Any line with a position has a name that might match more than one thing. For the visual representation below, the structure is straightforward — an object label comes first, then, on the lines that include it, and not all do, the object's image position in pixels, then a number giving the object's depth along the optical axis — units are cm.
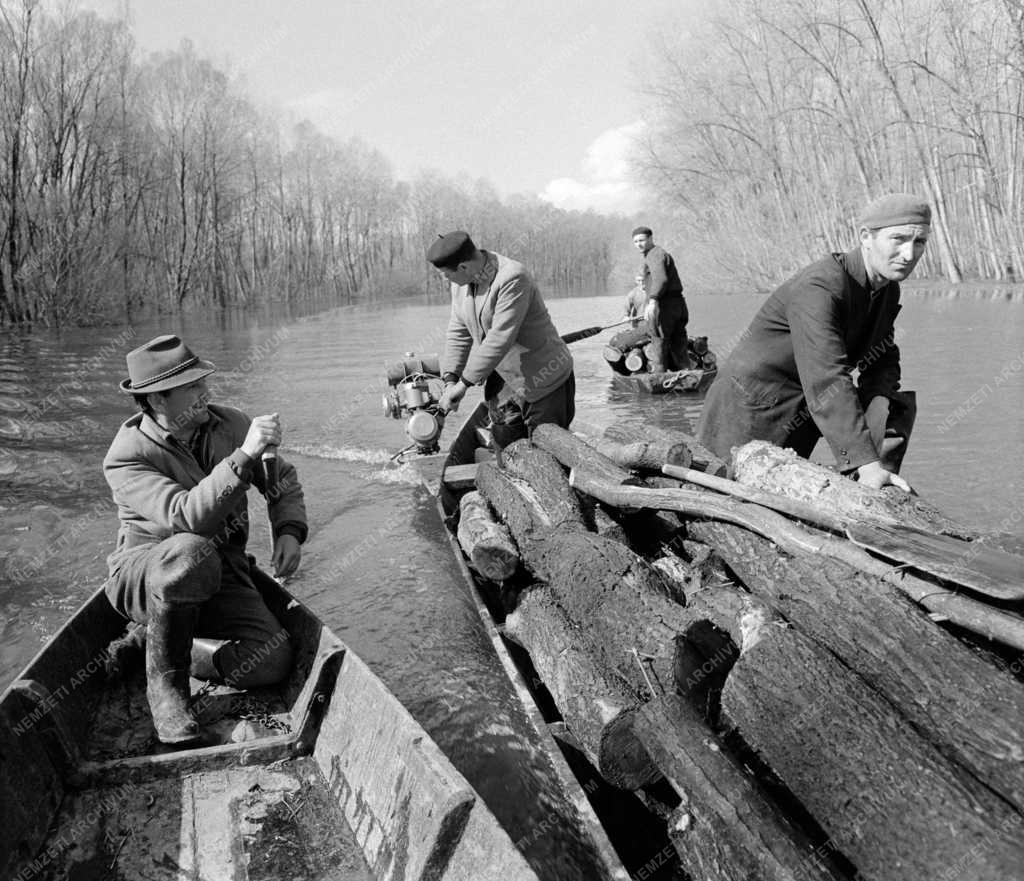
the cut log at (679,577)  402
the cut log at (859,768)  206
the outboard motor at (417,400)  699
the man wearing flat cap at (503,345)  612
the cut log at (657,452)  500
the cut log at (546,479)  484
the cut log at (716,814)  226
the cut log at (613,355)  1477
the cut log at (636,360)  1450
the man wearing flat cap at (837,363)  405
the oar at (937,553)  287
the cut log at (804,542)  276
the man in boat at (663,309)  1277
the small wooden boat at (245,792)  263
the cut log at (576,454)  502
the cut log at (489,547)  480
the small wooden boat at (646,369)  1352
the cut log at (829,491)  365
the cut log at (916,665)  226
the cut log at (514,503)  490
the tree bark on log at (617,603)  324
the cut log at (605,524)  475
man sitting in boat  368
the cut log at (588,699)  308
